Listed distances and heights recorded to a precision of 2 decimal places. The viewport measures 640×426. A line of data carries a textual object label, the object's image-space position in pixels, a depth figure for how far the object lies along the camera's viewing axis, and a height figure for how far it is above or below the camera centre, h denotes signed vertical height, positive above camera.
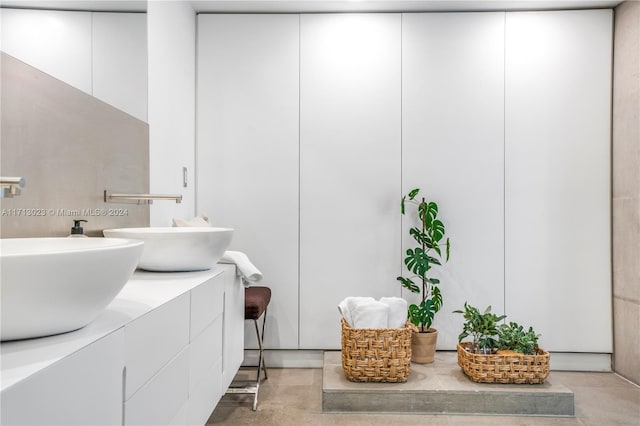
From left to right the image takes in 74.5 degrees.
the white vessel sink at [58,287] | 0.63 -0.13
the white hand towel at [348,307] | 2.25 -0.52
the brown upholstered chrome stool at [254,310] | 2.17 -0.52
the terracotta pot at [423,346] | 2.46 -0.80
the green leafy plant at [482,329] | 2.23 -0.63
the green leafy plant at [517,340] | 2.19 -0.68
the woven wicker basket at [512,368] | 2.13 -0.80
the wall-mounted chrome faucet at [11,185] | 0.77 +0.04
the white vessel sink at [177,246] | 1.42 -0.13
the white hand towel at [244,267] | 1.93 -0.26
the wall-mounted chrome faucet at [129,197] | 1.68 +0.05
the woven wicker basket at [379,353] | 2.13 -0.73
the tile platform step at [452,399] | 2.07 -0.93
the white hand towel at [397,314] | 2.23 -0.55
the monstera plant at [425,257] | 2.50 -0.29
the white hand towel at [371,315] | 2.18 -0.54
